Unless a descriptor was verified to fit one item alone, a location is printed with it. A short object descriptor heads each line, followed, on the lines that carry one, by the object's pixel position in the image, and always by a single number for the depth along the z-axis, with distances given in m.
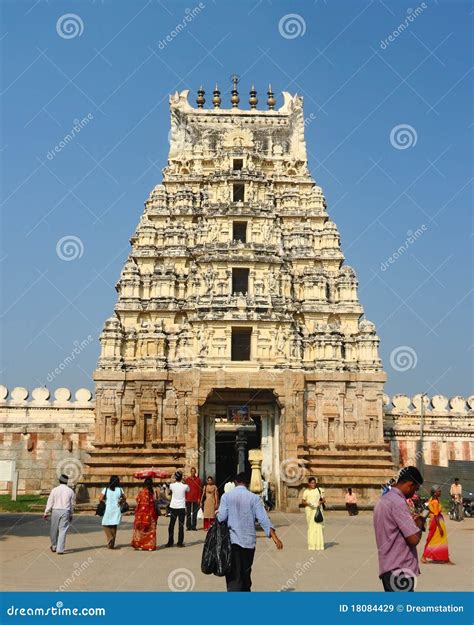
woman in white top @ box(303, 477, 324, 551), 16.58
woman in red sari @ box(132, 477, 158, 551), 16.05
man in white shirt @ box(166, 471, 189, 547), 17.03
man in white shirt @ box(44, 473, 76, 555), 15.34
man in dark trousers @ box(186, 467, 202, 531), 20.13
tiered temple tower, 28.45
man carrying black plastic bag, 8.97
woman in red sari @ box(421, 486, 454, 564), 14.99
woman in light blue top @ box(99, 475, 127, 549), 15.82
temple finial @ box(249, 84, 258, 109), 41.66
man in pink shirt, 7.23
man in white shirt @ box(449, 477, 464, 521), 23.55
